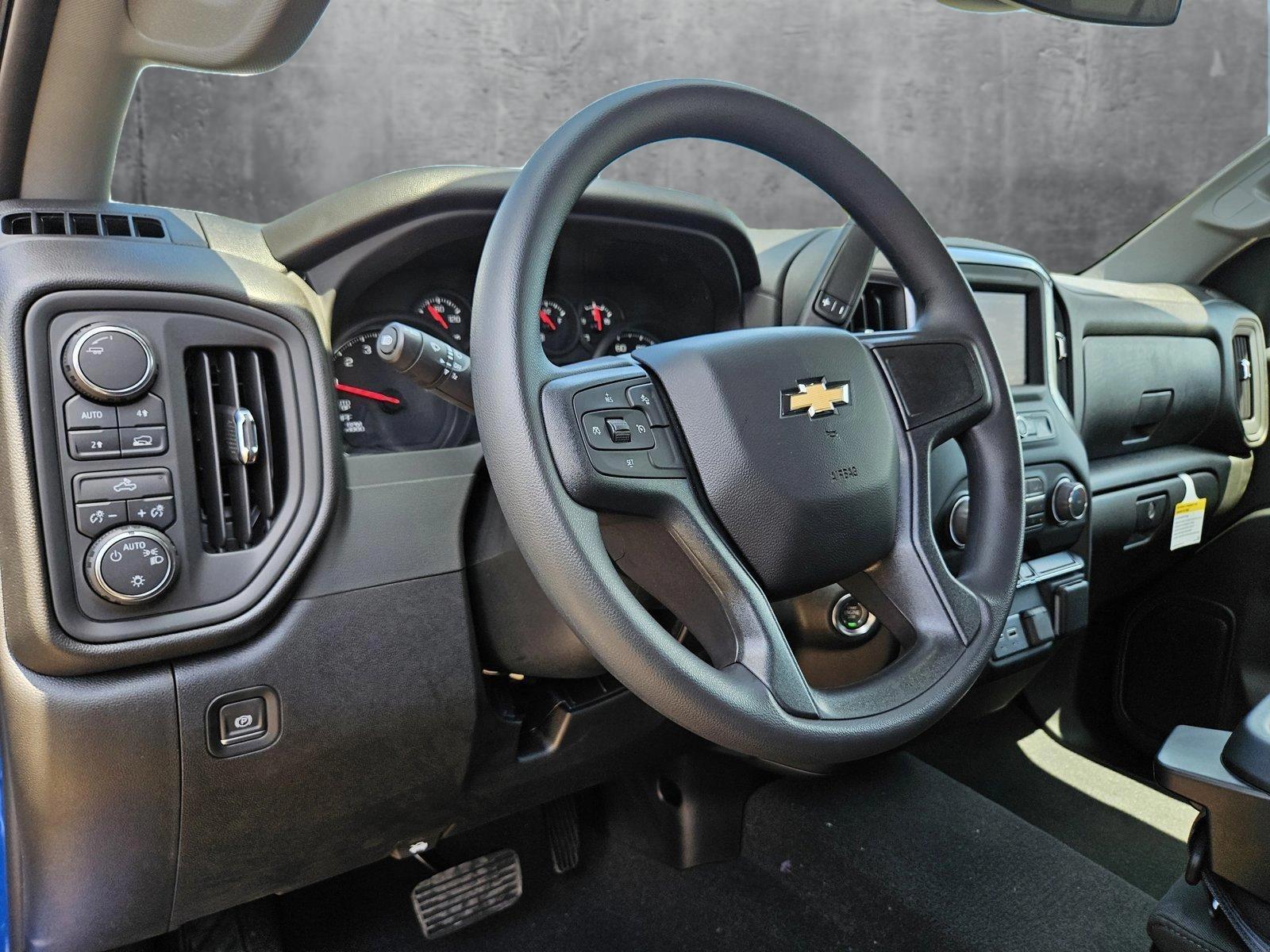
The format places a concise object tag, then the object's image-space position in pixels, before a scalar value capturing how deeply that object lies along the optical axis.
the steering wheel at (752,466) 0.75
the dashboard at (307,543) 0.87
